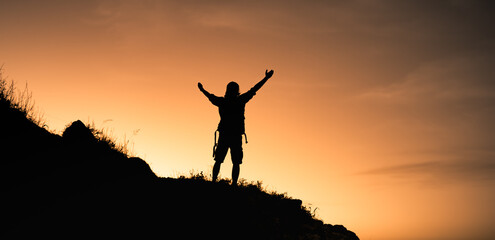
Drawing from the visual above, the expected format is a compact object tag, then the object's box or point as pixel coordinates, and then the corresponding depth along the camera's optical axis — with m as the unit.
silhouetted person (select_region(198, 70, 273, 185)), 10.52
